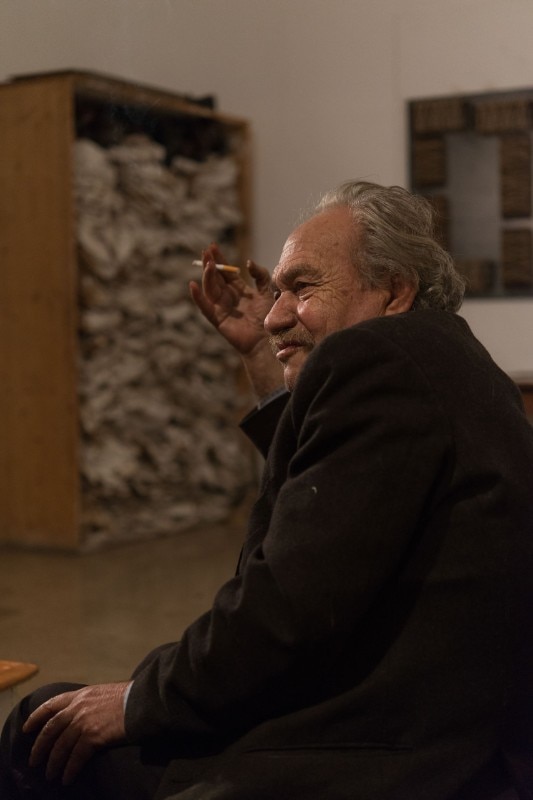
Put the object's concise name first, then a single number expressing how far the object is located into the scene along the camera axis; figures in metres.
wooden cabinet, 4.95
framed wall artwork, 5.20
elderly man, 1.22
